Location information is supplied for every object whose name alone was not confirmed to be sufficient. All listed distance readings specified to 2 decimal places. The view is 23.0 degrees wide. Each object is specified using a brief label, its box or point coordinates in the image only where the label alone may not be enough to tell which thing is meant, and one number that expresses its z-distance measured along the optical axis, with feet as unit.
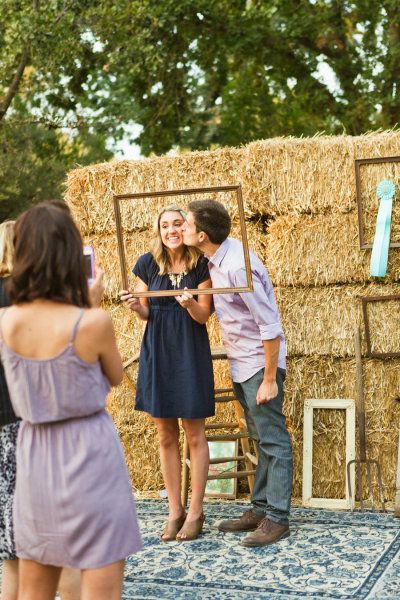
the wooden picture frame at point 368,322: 21.30
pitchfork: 20.74
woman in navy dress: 18.17
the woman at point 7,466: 12.51
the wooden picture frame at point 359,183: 21.04
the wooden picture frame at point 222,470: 22.12
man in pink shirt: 17.65
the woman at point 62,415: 9.40
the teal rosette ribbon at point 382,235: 20.74
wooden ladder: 20.59
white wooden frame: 21.15
